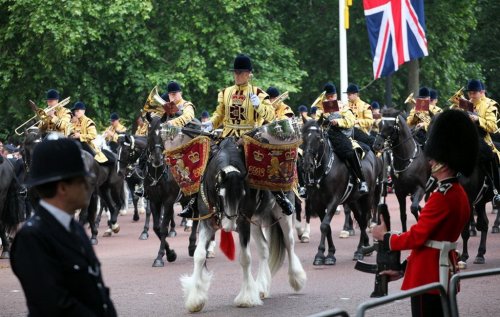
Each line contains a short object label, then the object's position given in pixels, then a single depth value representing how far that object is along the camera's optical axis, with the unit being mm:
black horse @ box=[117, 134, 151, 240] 23016
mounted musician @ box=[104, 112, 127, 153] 30859
